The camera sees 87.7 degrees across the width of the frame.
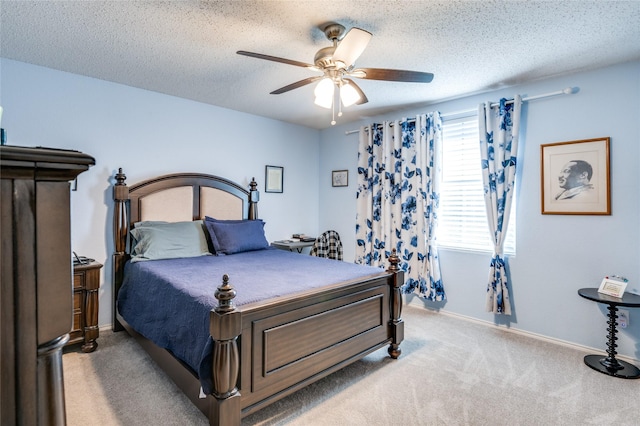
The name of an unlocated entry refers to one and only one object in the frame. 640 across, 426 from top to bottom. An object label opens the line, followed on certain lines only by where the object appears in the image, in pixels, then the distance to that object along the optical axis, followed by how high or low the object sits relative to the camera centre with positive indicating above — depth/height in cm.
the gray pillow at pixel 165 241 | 319 -32
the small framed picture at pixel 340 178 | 496 +47
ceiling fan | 204 +96
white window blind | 366 +18
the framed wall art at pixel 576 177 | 287 +28
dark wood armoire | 51 -12
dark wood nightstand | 280 -83
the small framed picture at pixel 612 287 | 258 -62
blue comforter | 196 -53
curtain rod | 302 +107
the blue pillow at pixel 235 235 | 360 -30
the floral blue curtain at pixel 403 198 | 387 +14
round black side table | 249 -108
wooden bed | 174 -82
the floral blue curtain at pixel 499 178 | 331 +31
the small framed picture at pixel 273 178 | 470 +44
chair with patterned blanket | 497 -57
